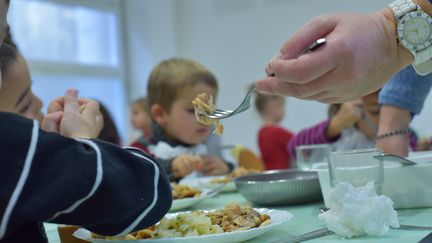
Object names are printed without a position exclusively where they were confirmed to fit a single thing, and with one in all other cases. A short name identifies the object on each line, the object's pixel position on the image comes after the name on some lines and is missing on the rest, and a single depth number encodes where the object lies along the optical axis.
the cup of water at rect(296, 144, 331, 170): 1.31
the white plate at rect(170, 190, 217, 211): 0.91
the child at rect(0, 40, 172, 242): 0.49
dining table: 0.59
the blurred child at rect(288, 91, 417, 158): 1.91
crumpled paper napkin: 0.60
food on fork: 0.84
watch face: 0.76
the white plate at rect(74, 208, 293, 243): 0.58
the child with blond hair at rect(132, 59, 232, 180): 1.92
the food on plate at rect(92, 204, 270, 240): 0.62
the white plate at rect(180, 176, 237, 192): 1.22
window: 4.02
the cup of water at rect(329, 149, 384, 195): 0.73
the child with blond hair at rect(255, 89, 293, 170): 2.74
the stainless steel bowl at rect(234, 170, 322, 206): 0.89
